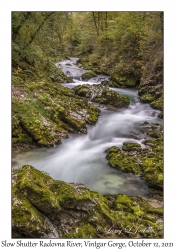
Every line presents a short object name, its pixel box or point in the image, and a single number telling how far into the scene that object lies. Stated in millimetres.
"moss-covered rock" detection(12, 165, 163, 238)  3020
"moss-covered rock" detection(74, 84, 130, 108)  11148
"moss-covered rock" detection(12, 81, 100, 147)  6812
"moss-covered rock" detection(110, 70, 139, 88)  14586
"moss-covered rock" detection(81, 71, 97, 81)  16572
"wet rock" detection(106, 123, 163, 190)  5509
